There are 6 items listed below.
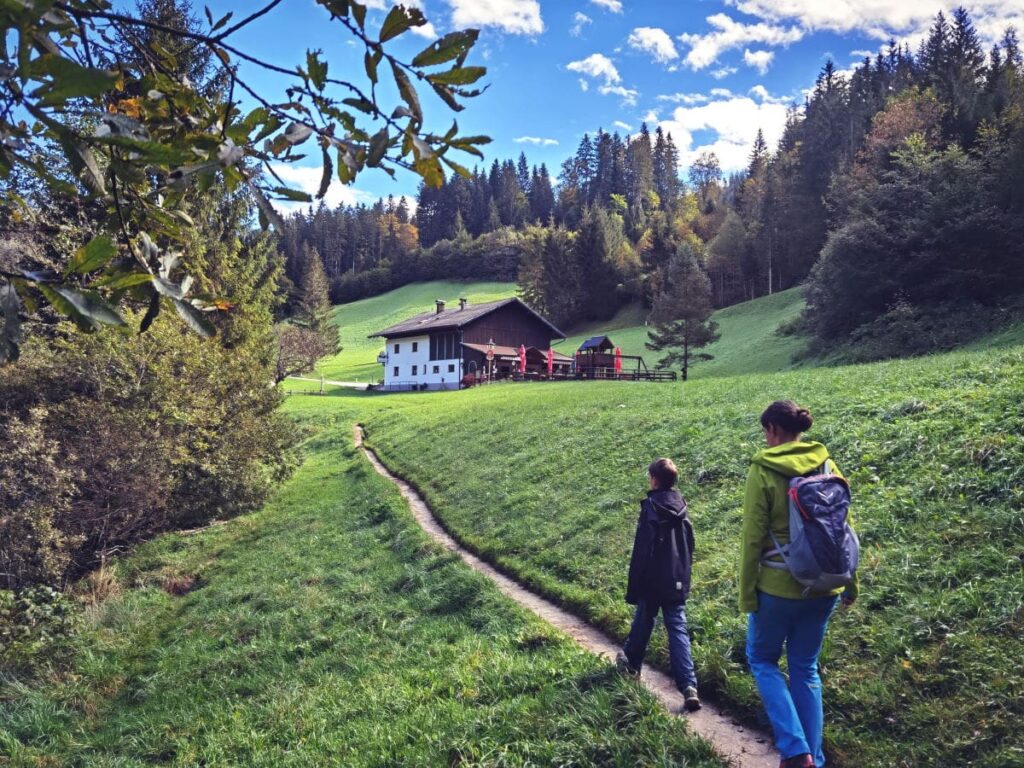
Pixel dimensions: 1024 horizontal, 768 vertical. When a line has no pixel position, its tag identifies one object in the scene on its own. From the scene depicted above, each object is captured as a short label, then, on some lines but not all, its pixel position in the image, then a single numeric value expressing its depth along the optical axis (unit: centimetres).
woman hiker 404
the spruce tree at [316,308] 6278
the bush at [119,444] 1080
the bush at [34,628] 876
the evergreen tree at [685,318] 3966
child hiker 546
